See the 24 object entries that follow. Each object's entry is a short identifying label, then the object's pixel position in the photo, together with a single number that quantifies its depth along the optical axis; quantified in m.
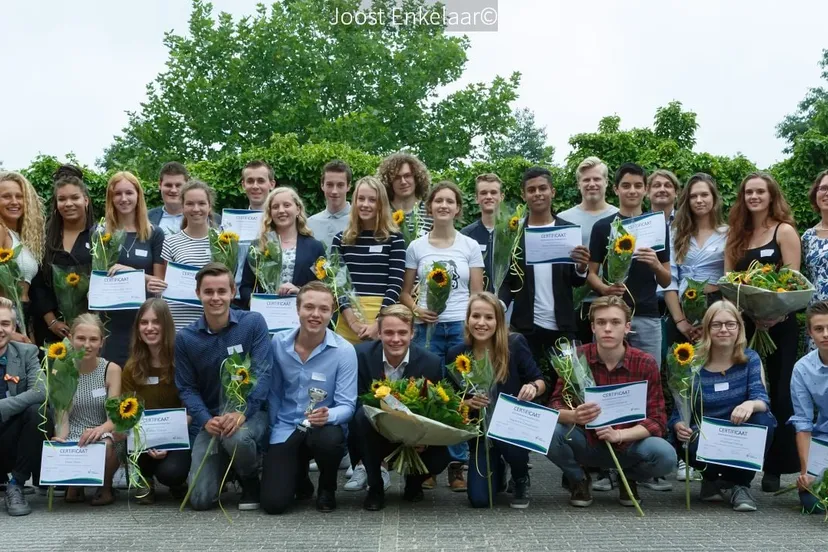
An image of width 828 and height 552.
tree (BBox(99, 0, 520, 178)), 22.94
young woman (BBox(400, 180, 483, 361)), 6.38
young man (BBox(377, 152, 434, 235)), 7.11
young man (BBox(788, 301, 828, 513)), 5.50
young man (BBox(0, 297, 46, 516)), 5.70
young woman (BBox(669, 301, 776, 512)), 5.69
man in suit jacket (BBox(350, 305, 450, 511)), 5.56
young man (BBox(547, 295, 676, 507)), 5.51
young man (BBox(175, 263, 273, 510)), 5.59
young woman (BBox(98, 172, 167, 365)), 6.54
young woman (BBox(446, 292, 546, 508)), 5.62
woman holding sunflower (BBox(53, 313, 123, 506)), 5.76
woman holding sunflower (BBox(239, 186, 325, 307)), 6.53
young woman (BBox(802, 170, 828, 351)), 6.48
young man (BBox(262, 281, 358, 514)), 5.49
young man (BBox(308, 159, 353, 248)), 7.27
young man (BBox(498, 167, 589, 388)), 6.61
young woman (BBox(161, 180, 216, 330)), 6.72
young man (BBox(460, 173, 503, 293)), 6.86
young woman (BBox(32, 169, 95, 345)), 6.72
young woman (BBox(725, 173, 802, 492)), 6.42
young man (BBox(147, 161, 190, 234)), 7.44
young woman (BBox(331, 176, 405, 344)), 6.48
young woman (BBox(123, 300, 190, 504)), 5.89
